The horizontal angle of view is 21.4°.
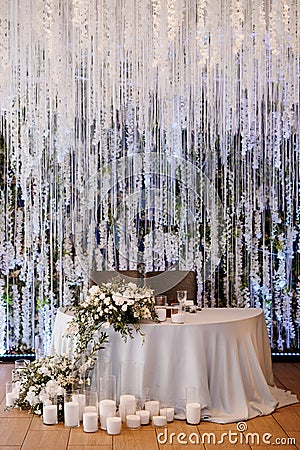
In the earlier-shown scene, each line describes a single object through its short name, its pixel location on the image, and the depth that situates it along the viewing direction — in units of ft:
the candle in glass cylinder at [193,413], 14.83
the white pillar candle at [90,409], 15.03
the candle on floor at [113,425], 14.48
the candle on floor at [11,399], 16.19
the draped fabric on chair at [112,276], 18.81
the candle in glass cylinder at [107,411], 14.90
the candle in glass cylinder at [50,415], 15.03
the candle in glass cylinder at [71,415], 14.89
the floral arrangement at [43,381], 15.46
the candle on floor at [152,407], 14.99
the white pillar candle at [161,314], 15.70
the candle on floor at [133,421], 14.80
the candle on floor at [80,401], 15.12
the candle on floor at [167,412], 14.97
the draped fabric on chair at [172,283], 18.98
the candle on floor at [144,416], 14.99
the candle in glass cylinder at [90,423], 14.64
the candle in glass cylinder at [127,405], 15.01
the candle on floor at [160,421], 14.83
